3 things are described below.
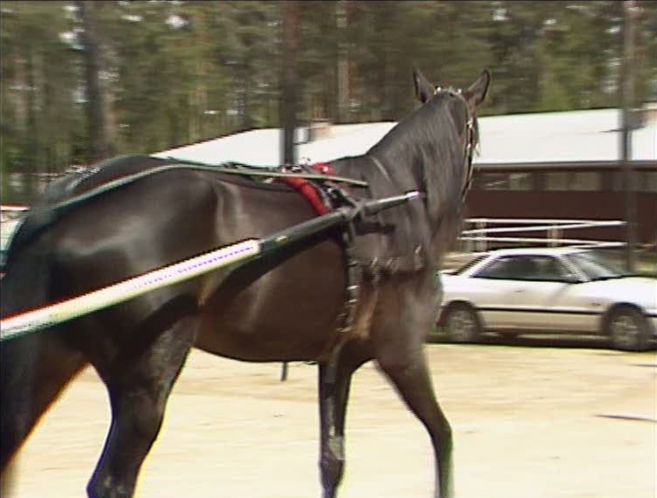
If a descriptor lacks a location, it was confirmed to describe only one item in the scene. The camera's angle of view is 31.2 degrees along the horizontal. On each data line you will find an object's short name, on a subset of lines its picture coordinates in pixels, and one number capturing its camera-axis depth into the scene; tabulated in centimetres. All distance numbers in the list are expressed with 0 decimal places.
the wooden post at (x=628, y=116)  2348
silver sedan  1631
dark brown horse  445
